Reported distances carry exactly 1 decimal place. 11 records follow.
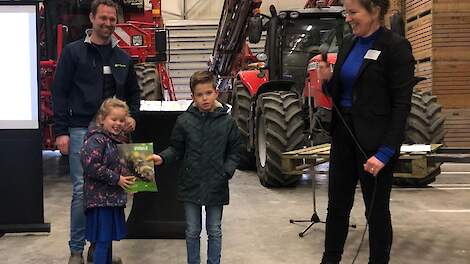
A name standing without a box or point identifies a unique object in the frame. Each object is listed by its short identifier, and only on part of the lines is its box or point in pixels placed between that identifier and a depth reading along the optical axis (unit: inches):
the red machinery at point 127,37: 273.6
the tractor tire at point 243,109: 307.6
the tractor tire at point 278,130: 246.4
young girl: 122.6
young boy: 126.3
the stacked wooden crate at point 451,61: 338.6
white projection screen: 172.7
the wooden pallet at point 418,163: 148.1
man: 142.4
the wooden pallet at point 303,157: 179.1
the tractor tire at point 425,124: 239.0
